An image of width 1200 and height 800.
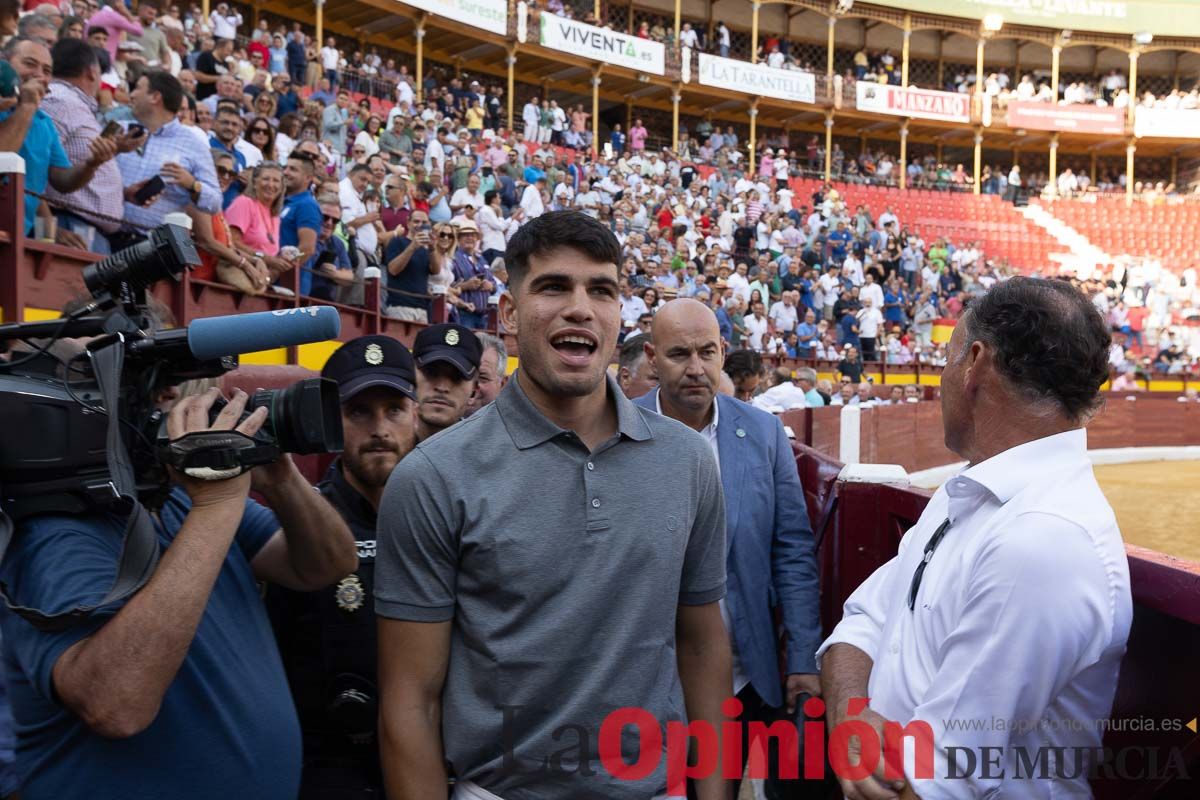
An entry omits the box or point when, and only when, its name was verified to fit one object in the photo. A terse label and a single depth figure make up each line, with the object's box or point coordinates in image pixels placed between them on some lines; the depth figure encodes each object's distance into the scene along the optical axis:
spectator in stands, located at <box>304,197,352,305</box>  7.54
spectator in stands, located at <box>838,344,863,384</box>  16.59
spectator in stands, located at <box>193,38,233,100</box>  9.70
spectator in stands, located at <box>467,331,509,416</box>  3.85
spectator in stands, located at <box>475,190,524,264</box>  11.27
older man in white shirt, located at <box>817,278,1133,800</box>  1.37
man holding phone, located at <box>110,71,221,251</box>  5.20
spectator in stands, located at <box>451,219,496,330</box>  9.01
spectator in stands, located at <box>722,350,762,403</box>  4.79
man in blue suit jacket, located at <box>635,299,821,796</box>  2.55
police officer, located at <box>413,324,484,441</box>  2.79
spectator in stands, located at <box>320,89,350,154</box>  12.42
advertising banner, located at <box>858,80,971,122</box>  33.06
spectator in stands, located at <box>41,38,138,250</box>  4.87
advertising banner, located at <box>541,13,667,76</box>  26.41
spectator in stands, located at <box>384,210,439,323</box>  8.34
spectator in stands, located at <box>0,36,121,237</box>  4.40
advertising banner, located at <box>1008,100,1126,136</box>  34.38
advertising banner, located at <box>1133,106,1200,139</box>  34.97
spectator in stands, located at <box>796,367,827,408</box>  12.62
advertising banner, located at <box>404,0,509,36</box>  23.23
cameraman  1.36
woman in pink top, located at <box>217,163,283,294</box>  6.12
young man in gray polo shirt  1.59
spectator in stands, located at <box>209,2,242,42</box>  14.62
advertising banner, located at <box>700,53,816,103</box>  30.09
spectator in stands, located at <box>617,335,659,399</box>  4.53
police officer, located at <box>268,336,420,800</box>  1.95
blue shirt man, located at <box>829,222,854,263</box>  21.41
